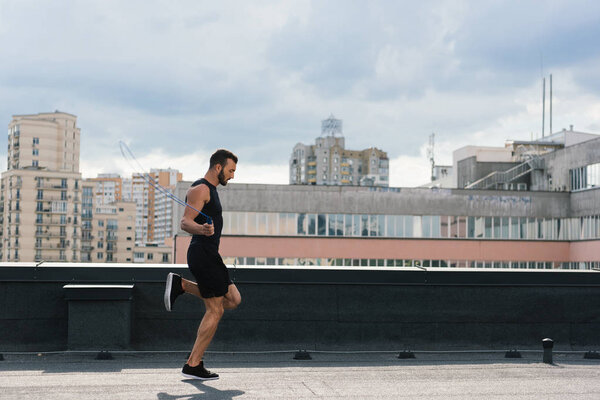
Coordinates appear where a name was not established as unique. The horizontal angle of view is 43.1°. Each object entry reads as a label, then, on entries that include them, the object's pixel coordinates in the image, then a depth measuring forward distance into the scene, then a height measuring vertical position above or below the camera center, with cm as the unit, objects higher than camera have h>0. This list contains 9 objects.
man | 648 -36
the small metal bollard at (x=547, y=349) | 767 -116
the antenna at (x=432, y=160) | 12351 +1176
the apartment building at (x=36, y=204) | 15538 +480
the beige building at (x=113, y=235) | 17588 -166
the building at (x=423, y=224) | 6662 +79
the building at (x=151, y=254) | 18300 -616
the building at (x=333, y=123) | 19295 +2782
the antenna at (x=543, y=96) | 8775 +1631
